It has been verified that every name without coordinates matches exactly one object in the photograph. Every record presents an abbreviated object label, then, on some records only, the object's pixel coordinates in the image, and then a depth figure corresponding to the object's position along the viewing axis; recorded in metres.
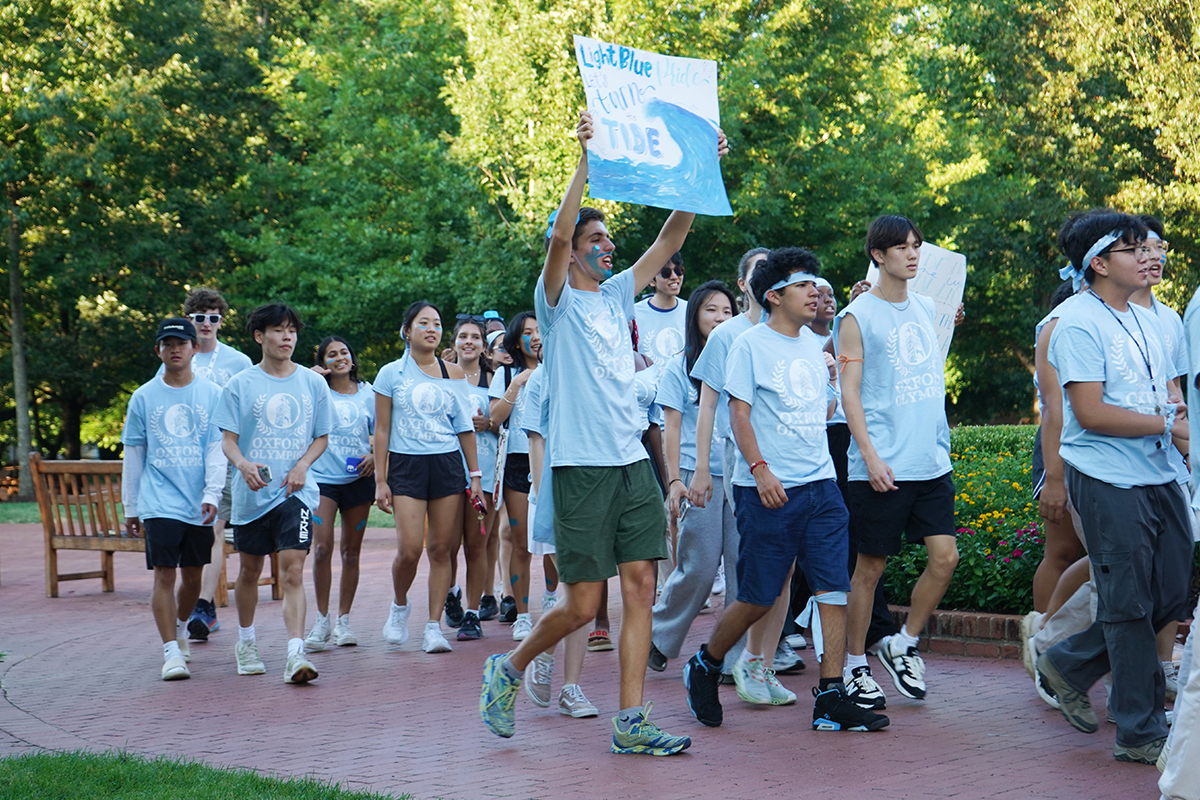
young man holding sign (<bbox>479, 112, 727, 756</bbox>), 5.25
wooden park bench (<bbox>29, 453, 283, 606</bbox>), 11.00
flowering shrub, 7.20
